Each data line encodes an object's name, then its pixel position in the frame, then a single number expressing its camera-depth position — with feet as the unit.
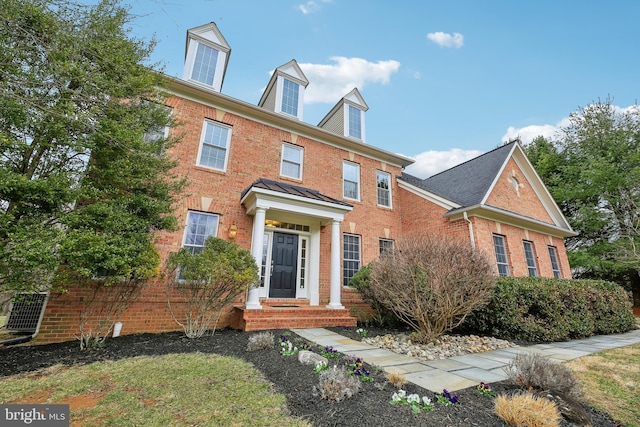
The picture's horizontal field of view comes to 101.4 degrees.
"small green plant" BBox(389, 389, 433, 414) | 7.77
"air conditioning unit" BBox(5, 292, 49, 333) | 18.88
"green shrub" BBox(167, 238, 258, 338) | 17.26
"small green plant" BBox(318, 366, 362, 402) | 8.24
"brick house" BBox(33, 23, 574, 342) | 22.30
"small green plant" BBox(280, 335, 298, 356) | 13.35
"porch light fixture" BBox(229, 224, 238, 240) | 23.38
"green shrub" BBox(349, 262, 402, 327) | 23.67
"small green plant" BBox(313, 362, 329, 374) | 10.69
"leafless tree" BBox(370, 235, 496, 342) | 16.44
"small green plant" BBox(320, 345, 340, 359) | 12.97
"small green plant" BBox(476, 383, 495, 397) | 8.98
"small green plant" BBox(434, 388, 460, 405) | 8.16
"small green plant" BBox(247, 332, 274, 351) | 14.37
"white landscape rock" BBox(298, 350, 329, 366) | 11.79
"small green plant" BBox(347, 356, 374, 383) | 10.04
